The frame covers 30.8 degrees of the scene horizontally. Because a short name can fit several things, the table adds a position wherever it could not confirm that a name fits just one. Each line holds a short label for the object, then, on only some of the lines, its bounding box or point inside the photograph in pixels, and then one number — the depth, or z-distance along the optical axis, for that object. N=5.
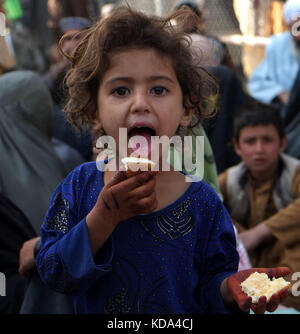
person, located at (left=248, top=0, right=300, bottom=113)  4.59
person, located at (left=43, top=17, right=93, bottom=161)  3.57
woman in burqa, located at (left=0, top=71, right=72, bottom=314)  2.10
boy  3.17
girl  1.44
